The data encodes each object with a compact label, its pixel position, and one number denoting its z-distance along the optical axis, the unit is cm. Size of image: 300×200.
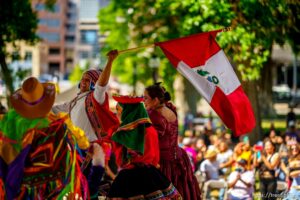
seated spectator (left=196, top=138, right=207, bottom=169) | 1618
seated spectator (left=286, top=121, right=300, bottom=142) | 1886
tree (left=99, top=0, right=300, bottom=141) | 1764
